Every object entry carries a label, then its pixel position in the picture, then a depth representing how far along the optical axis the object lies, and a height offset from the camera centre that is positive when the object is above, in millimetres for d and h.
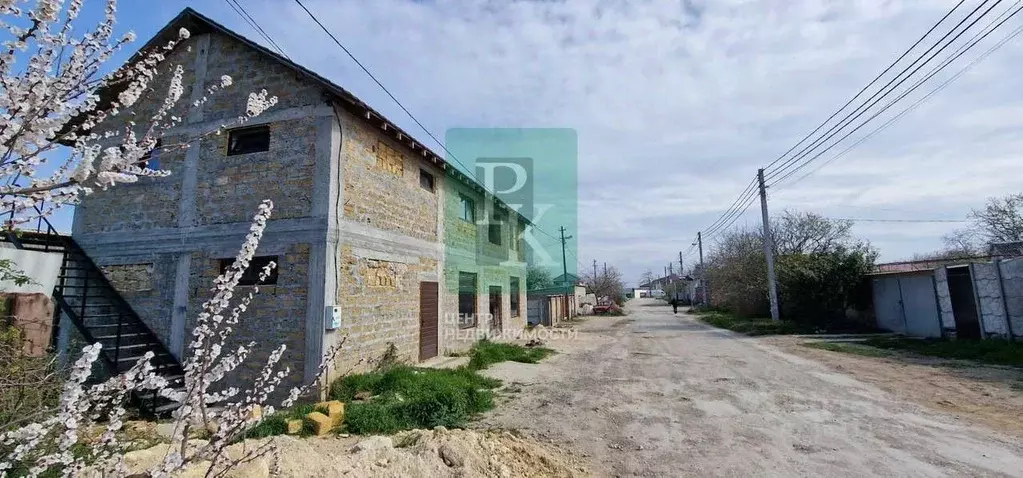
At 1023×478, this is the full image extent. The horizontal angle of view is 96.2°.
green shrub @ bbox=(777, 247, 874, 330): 17656 +280
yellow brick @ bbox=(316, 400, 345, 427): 6055 -1407
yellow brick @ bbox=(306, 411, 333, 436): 5695 -1474
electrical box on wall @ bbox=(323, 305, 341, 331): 7330 -210
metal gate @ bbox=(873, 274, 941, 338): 14164 -527
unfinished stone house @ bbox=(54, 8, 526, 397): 7570 +1635
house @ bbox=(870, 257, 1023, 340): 11211 -331
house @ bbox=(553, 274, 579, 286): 42544 +1772
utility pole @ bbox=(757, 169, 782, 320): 20141 +628
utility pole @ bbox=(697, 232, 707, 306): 38344 +1382
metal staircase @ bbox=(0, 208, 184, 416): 7234 +10
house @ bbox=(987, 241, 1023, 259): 22594 +1969
